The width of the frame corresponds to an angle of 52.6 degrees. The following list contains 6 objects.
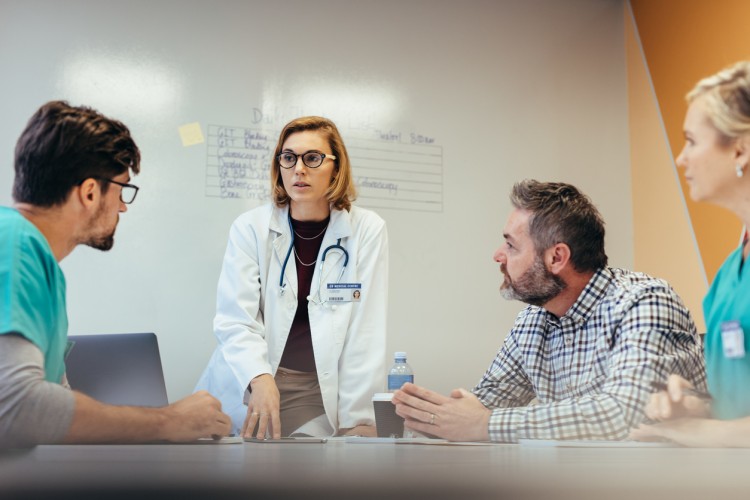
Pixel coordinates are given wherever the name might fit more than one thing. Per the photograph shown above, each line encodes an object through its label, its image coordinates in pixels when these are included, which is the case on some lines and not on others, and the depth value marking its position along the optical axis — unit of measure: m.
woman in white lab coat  1.95
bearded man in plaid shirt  1.27
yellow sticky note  2.96
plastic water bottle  1.69
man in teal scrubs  0.76
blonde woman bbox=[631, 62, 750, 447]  1.00
